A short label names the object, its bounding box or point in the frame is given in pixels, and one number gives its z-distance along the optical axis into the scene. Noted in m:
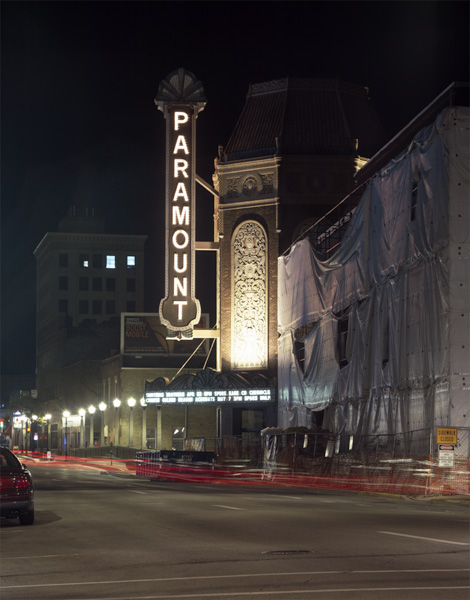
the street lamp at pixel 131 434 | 78.22
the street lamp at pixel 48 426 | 127.56
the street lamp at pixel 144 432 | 80.25
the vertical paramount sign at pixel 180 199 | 56.81
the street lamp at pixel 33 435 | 130.65
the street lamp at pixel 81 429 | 90.74
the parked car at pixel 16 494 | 18.28
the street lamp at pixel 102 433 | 93.39
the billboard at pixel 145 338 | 87.62
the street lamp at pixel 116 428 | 85.31
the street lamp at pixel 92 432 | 100.31
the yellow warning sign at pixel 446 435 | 27.39
